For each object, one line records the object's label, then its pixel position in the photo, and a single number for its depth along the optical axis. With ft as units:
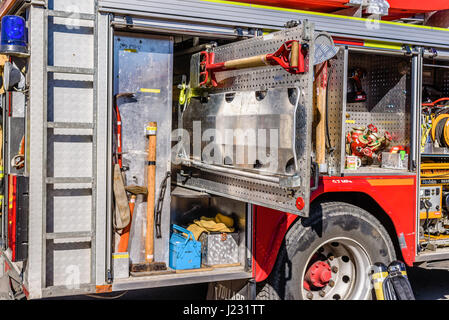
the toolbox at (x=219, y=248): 16.99
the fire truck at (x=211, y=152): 14.35
